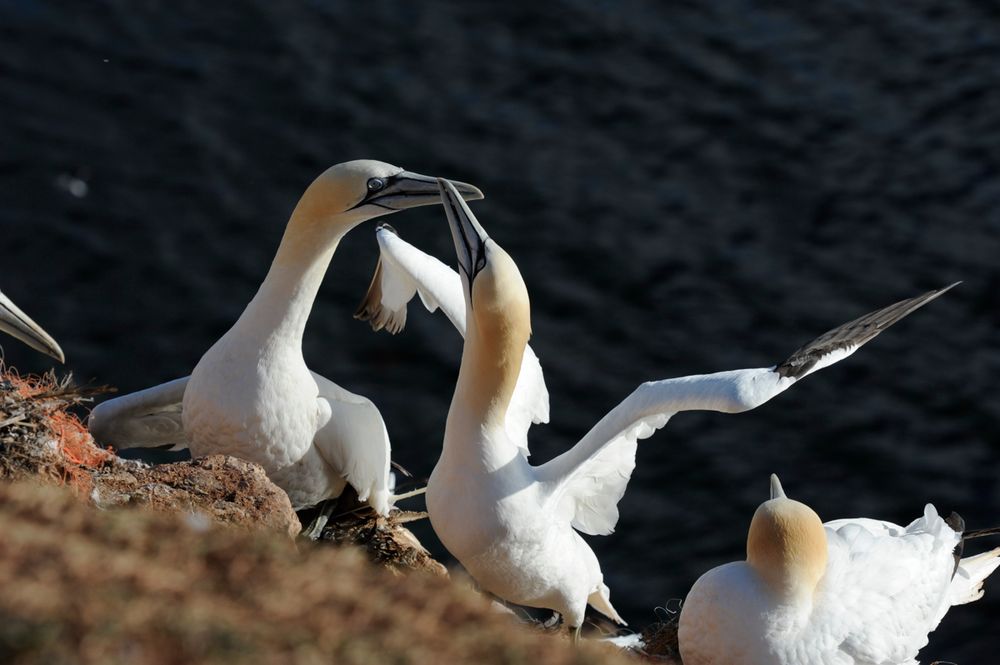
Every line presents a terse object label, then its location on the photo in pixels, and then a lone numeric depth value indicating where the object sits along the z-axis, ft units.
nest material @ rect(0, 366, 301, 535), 30.73
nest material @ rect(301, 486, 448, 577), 39.32
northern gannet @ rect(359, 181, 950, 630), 35.42
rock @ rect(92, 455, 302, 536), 30.81
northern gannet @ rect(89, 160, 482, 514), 37.47
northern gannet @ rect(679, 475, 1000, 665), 37.42
